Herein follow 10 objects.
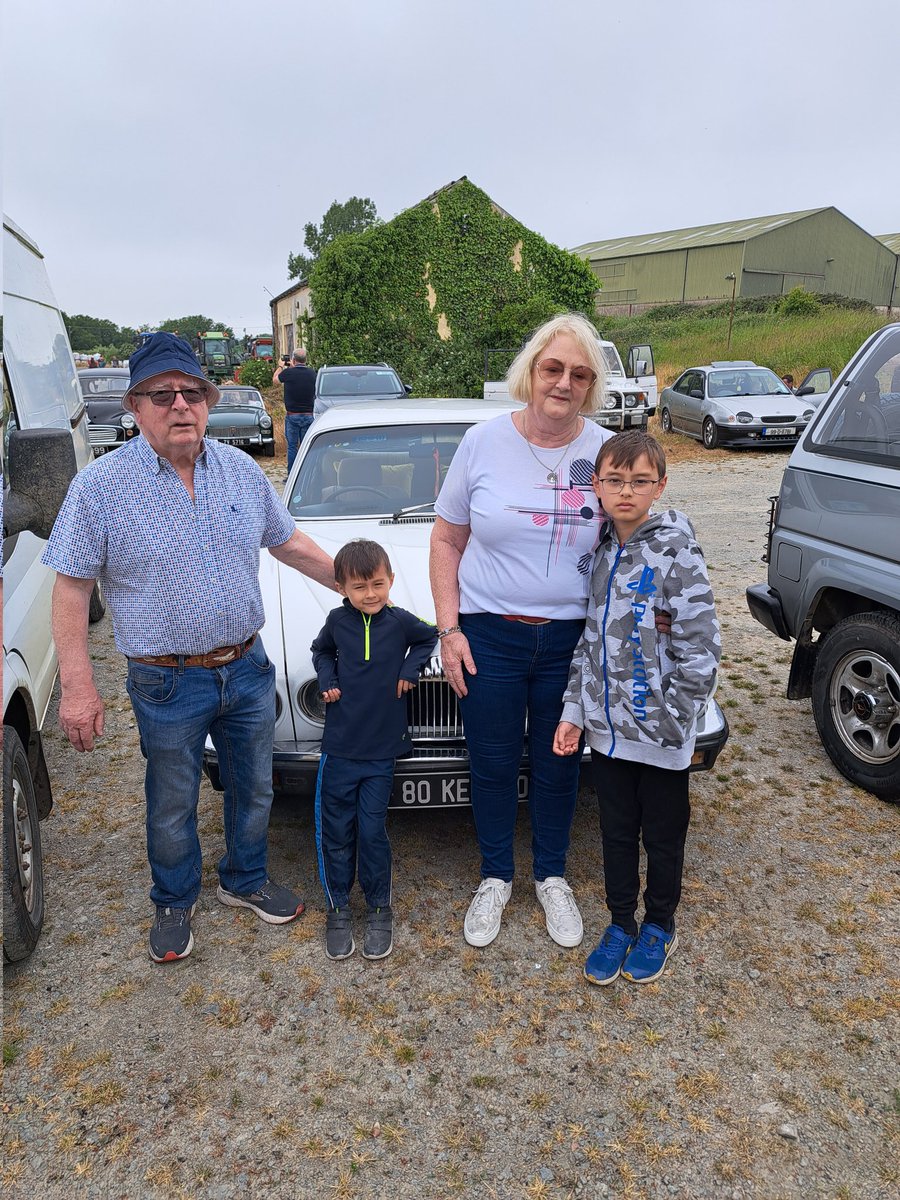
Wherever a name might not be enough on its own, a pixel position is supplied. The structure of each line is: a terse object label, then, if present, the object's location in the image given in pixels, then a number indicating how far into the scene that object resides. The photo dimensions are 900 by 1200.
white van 2.67
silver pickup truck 3.59
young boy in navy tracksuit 2.66
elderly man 2.34
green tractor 45.56
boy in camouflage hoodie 2.35
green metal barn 40.59
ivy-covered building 24.00
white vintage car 2.98
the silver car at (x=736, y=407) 14.73
